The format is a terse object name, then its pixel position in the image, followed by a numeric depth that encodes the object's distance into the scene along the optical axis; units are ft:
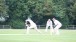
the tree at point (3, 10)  208.93
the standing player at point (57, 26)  101.80
